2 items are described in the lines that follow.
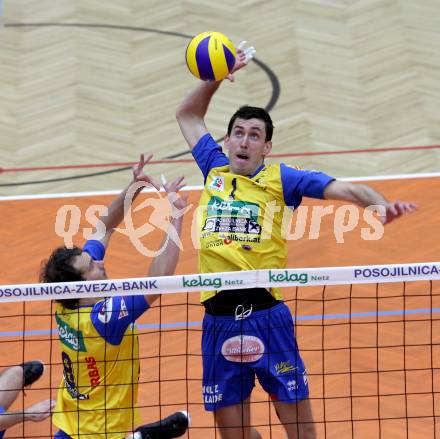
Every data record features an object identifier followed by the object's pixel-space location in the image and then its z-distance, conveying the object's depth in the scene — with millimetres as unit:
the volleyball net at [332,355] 18172
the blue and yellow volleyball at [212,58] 17422
